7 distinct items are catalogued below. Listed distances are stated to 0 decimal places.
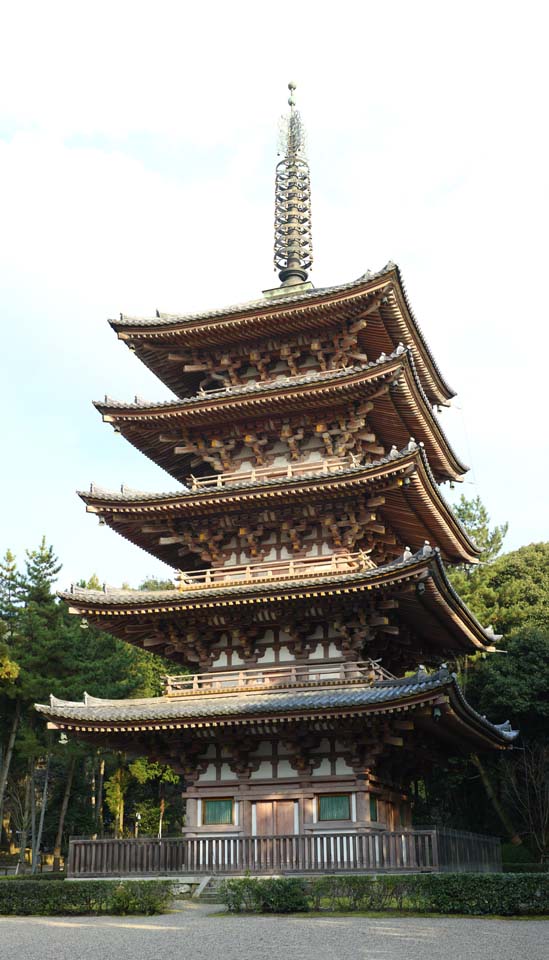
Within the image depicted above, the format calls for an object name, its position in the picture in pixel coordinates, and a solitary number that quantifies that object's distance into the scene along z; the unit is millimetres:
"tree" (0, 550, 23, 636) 58675
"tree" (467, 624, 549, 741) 43688
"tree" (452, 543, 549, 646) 51219
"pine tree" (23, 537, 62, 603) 58000
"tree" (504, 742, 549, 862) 41031
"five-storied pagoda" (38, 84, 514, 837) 24297
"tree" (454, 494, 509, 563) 58719
